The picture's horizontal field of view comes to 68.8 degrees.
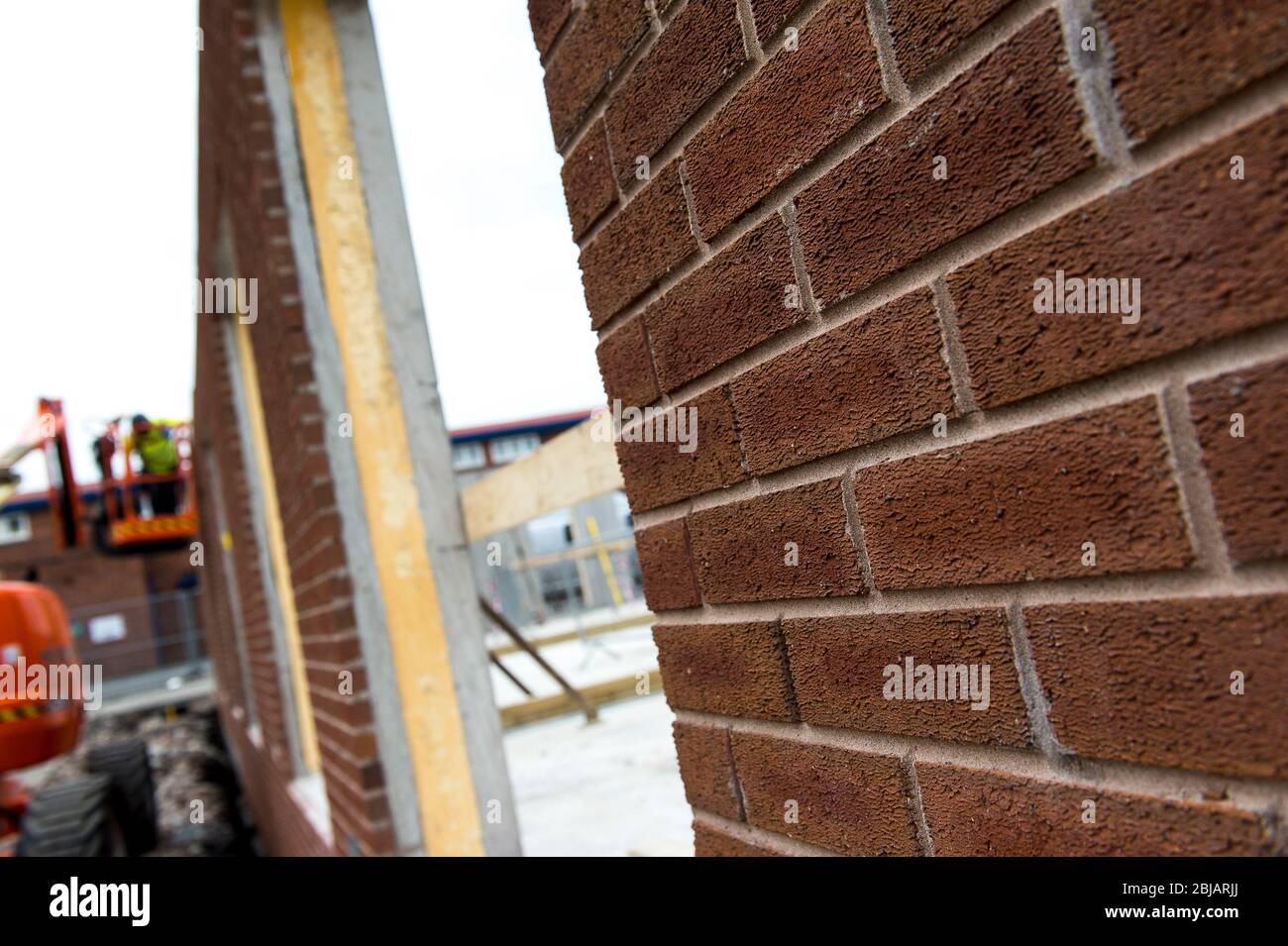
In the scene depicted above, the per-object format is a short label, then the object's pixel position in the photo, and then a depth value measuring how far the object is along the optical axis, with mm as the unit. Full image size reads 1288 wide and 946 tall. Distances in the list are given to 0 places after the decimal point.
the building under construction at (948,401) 591
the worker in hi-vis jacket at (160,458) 16266
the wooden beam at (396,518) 2998
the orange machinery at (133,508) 15852
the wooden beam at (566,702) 7293
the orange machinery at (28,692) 5531
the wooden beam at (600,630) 12812
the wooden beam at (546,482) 2117
